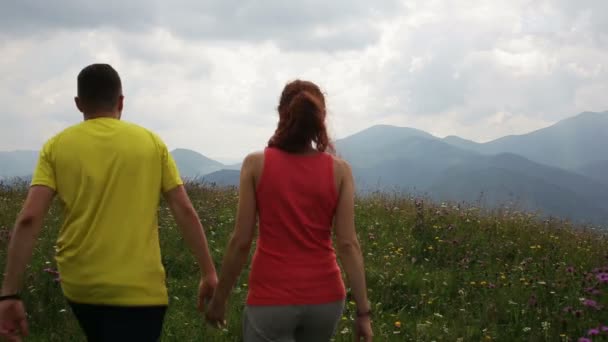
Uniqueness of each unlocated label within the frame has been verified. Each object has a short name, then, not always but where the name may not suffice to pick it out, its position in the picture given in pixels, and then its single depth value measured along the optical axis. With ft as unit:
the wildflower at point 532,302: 23.32
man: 10.41
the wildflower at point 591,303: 21.50
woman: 10.64
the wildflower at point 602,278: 23.40
